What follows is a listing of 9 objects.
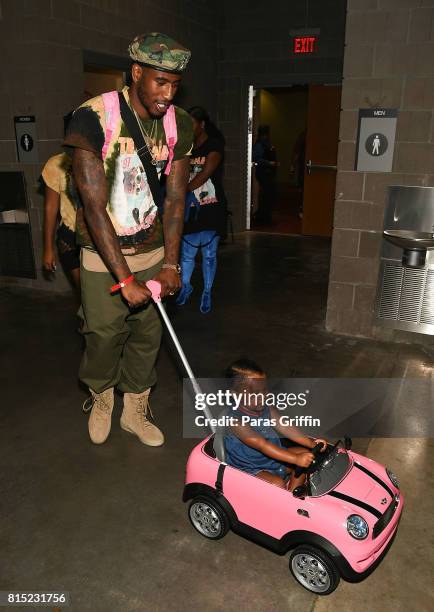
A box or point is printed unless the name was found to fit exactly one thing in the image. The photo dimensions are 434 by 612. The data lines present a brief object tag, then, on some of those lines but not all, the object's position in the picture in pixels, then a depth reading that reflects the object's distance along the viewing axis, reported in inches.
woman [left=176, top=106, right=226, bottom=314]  183.5
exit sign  317.7
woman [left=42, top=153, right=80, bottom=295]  146.6
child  86.3
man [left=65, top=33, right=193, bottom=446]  92.6
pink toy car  77.1
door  333.1
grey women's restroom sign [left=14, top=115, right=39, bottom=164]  222.7
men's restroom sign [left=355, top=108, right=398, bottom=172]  161.9
